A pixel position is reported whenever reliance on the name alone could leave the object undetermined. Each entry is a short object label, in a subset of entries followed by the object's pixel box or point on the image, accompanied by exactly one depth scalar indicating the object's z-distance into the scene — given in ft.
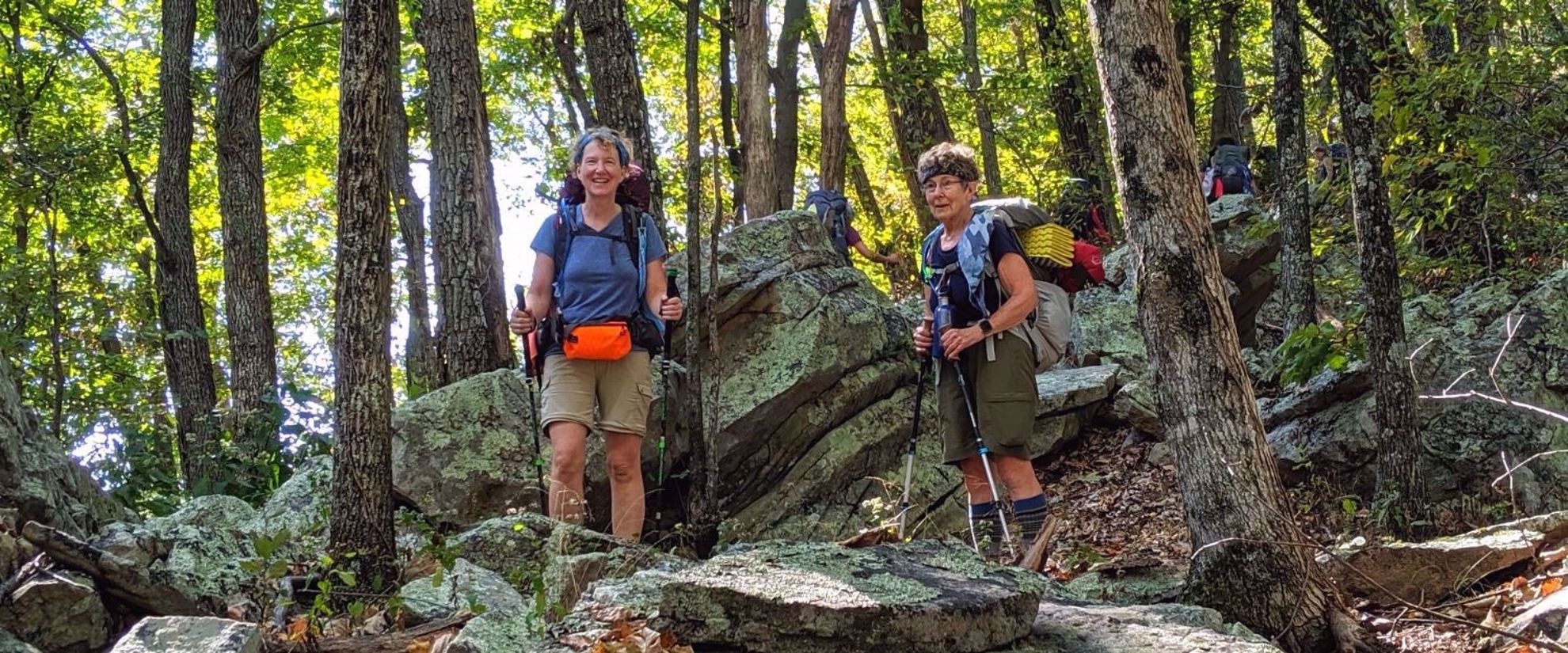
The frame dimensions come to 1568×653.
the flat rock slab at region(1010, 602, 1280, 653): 12.62
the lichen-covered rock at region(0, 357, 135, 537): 15.70
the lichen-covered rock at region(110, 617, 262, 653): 10.96
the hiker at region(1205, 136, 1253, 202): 58.95
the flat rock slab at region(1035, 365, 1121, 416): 32.37
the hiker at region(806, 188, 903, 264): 43.83
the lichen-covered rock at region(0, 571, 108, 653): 12.71
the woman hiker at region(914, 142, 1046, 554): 19.85
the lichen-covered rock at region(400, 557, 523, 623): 15.19
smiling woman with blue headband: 21.18
